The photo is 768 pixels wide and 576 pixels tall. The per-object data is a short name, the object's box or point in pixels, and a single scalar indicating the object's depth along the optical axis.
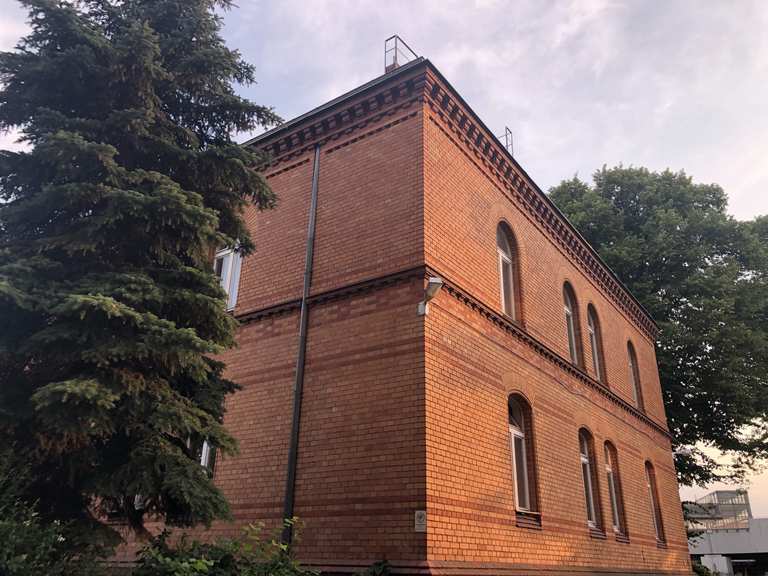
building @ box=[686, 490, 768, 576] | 40.88
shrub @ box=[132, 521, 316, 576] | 6.04
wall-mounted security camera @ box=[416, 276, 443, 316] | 8.62
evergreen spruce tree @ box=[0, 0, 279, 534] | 6.01
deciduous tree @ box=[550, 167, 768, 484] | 22.34
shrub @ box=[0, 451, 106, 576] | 4.92
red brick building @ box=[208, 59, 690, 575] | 8.52
